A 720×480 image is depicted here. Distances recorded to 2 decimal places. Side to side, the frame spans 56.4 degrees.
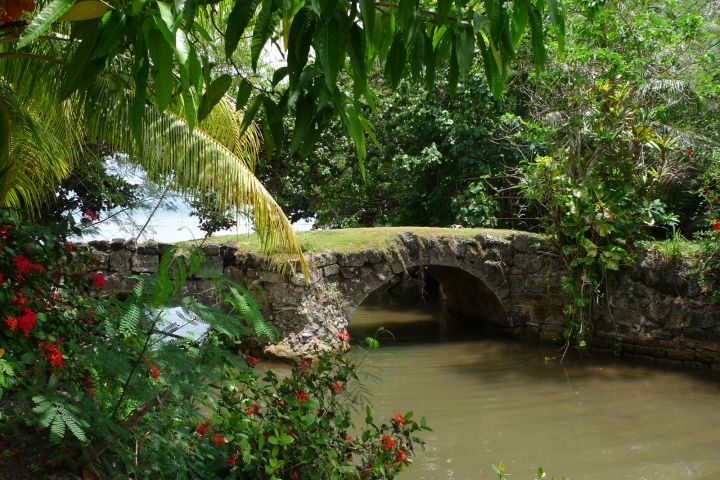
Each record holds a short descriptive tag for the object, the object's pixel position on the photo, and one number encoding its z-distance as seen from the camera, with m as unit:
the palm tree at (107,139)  4.58
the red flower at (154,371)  2.39
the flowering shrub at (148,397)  2.26
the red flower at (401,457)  2.92
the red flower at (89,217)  3.62
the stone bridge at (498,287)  8.27
